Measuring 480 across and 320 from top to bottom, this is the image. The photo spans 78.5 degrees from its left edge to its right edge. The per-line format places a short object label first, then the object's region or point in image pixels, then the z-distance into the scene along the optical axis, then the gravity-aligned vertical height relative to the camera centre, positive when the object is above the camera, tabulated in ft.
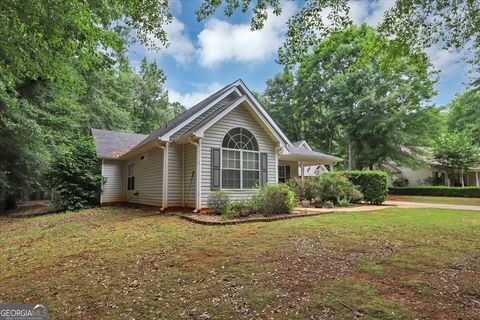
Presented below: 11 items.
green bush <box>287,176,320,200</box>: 44.01 -0.18
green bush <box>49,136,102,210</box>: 47.06 +1.75
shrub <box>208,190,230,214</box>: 33.37 -1.54
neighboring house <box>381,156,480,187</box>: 101.04 +2.95
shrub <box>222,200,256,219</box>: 30.35 -2.39
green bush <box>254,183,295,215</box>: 31.65 -1.40
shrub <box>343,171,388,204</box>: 46.93 +0.04
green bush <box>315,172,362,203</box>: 42.73 -0.21
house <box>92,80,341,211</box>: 35.27 +4.35
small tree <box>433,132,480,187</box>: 86.58 +9.79
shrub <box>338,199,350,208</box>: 42.34 -2.54
